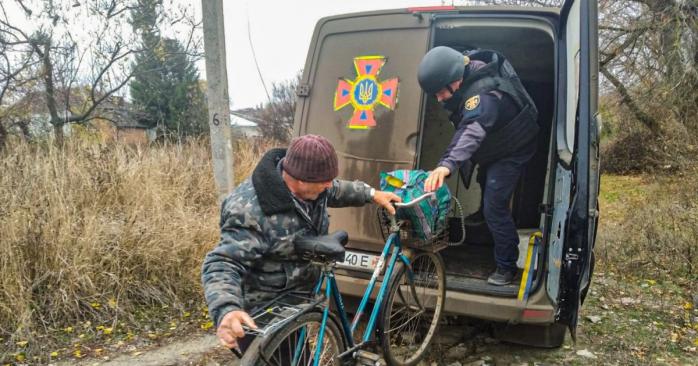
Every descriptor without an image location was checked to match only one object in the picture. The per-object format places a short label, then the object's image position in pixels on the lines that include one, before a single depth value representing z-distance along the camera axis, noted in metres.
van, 2.73
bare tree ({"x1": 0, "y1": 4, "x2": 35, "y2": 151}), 8.42
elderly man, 1.95
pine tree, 10.51
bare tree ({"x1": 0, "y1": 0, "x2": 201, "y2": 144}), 9.37
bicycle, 2.07
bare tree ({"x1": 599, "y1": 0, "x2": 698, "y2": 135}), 9.48
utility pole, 4.36
